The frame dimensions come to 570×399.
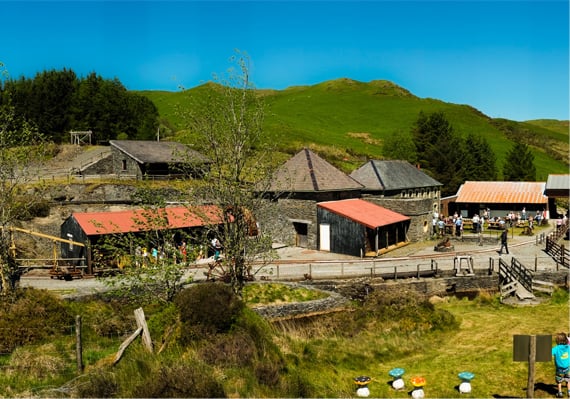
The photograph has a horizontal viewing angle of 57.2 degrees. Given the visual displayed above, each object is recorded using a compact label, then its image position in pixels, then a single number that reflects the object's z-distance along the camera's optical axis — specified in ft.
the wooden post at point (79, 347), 42.75
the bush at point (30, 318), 50.90
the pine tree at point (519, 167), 217.56
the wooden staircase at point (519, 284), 85.25
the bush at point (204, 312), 48.44
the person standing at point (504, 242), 108.58
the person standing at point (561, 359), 41.11
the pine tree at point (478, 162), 220.02
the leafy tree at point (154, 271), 57.62
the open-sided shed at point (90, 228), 89.20
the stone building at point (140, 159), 146.08
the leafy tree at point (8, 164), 67.41
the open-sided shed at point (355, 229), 110.93
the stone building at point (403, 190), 128.26
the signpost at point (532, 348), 34.86
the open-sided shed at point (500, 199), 160.15
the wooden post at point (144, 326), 44.67
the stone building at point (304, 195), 119.03
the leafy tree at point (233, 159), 65.00
